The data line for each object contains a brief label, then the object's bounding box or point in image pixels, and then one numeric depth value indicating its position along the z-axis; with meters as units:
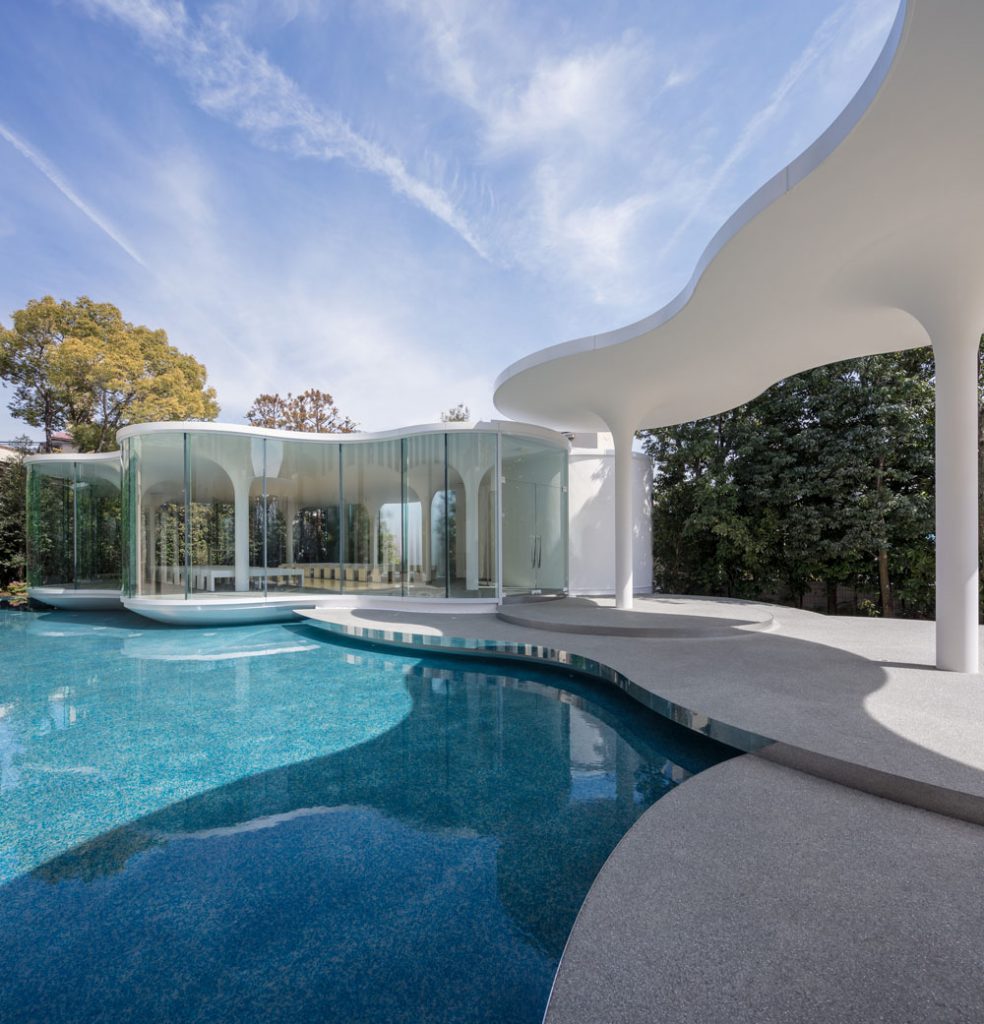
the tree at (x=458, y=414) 25.50
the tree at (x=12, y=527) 16.44
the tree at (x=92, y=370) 16.77
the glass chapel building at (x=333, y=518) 10.23
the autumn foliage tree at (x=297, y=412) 25.67
